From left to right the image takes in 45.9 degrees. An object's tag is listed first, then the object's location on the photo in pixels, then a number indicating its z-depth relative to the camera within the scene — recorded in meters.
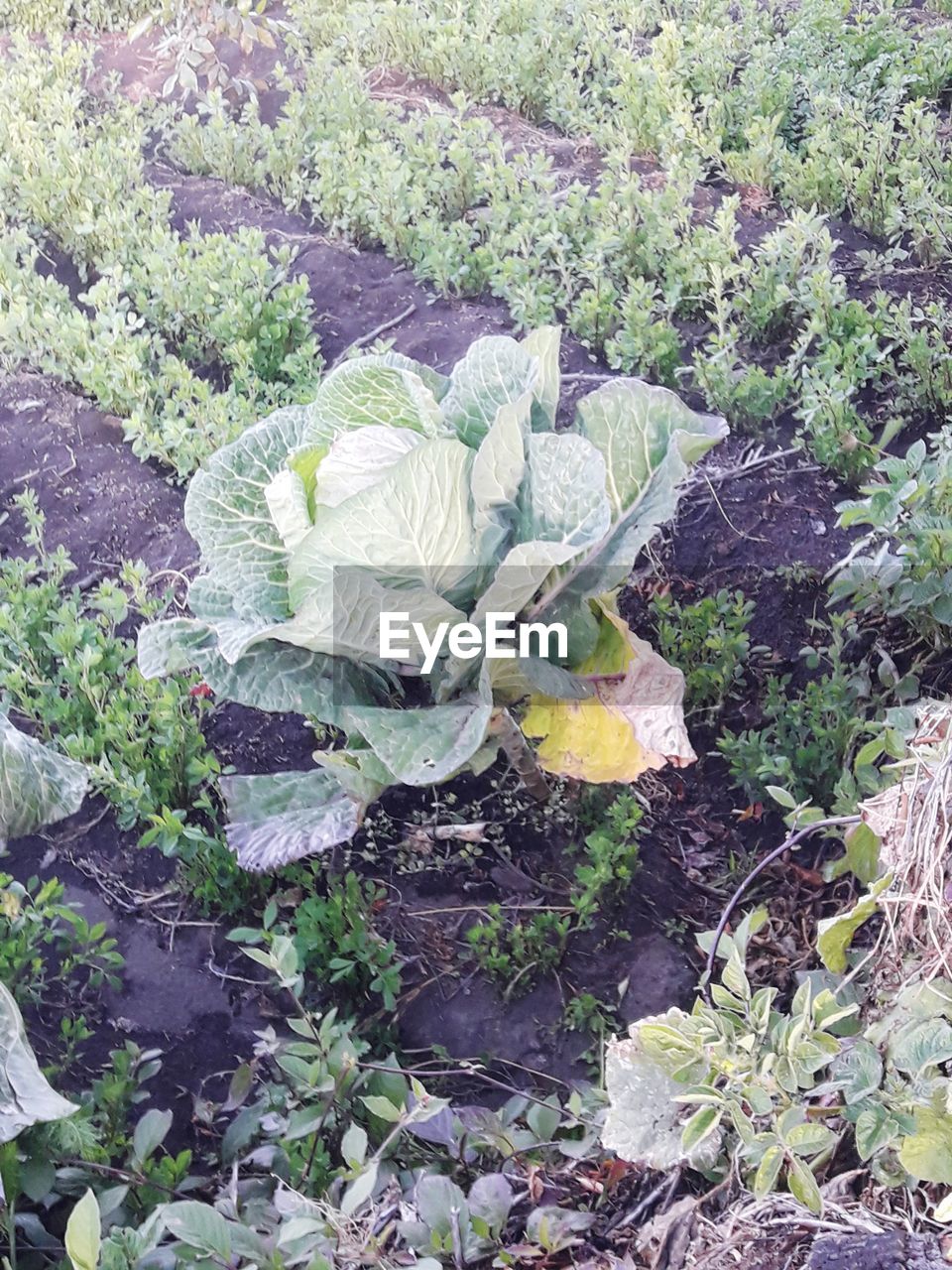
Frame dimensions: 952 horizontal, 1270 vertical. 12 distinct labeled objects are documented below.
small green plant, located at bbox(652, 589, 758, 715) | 2.41
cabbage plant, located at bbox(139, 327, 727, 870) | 1.90
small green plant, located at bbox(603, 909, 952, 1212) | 1.24
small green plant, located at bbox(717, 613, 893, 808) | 2.23
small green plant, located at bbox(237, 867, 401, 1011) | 2.05
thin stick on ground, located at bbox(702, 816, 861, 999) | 1.63
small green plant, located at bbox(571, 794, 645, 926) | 2.13
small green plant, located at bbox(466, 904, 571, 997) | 2.11
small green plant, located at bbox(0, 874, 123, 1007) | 1.99
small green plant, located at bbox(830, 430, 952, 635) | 2.22
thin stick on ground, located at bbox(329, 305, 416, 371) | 3.36
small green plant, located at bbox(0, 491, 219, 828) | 2.29
